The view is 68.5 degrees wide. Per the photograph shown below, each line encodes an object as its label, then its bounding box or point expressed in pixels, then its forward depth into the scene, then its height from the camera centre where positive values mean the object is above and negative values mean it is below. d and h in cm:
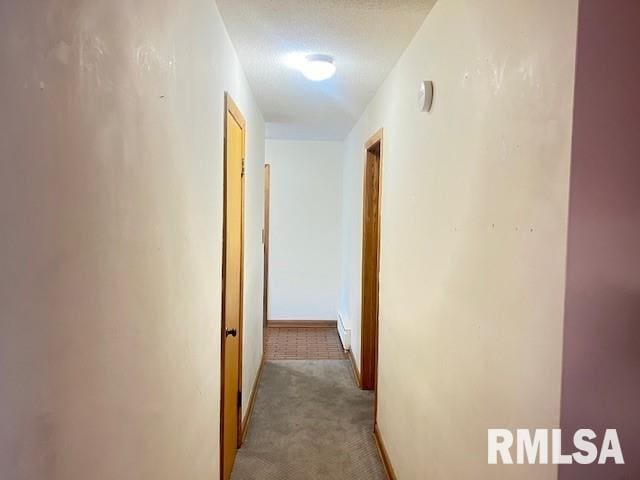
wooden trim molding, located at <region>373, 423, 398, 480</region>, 258 -138
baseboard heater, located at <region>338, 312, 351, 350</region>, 492 -122
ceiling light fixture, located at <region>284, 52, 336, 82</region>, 253 +87
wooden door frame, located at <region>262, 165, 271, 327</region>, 584 -10
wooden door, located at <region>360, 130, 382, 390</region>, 381 -42
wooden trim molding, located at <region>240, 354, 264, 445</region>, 310 -138
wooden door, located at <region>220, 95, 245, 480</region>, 228 -36
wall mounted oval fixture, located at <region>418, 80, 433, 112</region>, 189 +52
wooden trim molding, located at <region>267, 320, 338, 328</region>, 602 -130
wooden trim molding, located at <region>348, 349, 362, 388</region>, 407 -135
